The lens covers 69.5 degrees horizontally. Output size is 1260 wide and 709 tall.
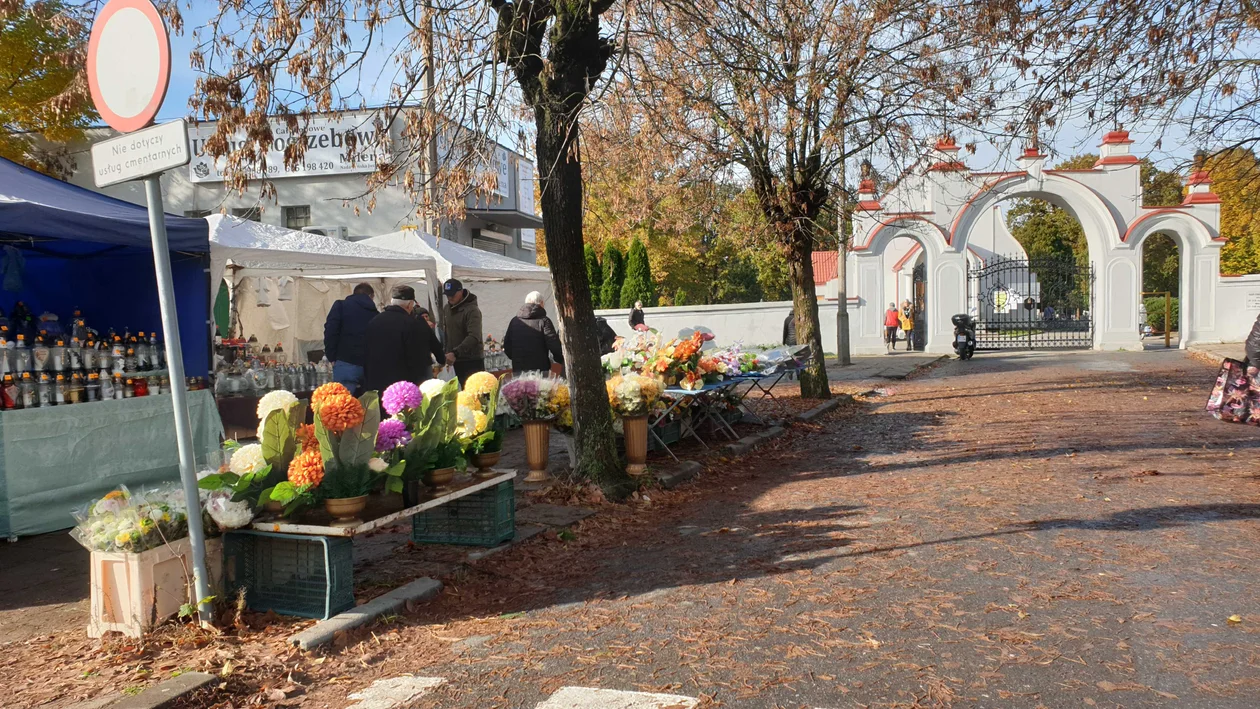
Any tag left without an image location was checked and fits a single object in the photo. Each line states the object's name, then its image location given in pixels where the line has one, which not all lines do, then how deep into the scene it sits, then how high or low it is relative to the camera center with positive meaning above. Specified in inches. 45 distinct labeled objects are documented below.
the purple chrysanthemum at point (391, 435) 190.7 -23.3
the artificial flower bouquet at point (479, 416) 231.0 -24.0
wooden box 166.7 -47.4
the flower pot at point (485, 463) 233.0 -36.1
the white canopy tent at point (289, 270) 349.1 +28.6
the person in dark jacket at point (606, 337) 499.8 -9.8
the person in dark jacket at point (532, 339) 394.0 -7.7
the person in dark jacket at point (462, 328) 434.9 -2.2
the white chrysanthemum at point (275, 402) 183.2 -14.8
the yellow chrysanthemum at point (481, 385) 250.0 -17.0
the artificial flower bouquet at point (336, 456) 175.2 -25.4
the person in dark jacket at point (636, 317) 755.4 +1.2
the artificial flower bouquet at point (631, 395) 322.0 -27.2
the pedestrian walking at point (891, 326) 1130.0 -19.6
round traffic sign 150.9 +46.2
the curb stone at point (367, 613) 164.2 -56.2
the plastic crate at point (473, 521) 233.2 -51.4
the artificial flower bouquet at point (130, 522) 167.6 -35.4
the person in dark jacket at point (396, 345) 338.0 -7.3
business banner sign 832.9 +161.7
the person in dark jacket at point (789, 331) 913.5 -18.1
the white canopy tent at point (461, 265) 501.7 +34.9
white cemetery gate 1080.2 +71.0
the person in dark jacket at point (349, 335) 366.0 -3.2
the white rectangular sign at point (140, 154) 153.3 +31.4
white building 861.2 +137.7
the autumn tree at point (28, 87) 711.1 +199.3
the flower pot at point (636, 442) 325.7 -44.7
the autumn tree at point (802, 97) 410.0 +110.7
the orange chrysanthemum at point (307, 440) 185.0 -22.8
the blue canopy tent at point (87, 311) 246.1 +8.6
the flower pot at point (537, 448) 316.2 -44.3
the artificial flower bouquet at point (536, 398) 312.0 -26.3
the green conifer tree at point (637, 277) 1274.6 +58.0
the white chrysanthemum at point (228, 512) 173.2 -34.6
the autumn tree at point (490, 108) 261.4 +66.8
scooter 1018.7 -31.5
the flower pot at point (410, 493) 197.8 -36.8
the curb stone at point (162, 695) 137.9 -55.9
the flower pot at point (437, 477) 208.8 -35.3
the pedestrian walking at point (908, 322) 1202.0 -16.7
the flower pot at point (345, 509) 177.9 -35.7
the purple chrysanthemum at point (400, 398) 202.8 -16.3
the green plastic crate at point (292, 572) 175.9 -48.2
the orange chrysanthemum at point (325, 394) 180.1 -13.1
